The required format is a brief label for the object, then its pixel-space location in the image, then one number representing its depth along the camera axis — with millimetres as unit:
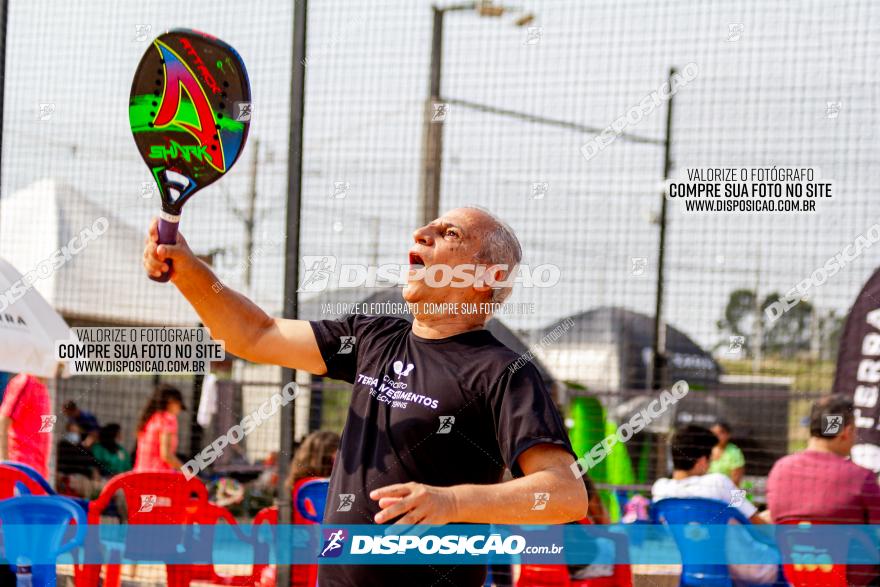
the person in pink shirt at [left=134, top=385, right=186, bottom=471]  6992
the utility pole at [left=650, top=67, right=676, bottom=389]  6023
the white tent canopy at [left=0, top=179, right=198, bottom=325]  6750
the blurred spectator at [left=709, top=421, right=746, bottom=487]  8203
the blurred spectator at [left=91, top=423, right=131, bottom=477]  8945
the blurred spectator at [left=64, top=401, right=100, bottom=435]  9945
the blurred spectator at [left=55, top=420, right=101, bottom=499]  7754
